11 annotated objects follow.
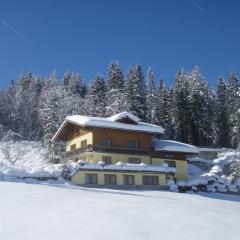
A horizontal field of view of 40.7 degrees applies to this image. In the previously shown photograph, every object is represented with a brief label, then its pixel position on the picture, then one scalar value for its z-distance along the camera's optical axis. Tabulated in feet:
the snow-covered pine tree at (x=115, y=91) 151.81
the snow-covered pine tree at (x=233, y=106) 149.20
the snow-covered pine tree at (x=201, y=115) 159.02
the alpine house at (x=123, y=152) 93.42
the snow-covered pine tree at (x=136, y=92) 160.06
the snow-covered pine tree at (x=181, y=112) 158.28
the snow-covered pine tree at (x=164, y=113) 159.62
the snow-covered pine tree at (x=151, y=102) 159.47
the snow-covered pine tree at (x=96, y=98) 161.25
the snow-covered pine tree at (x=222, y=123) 162.44
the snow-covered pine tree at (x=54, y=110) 130.50
